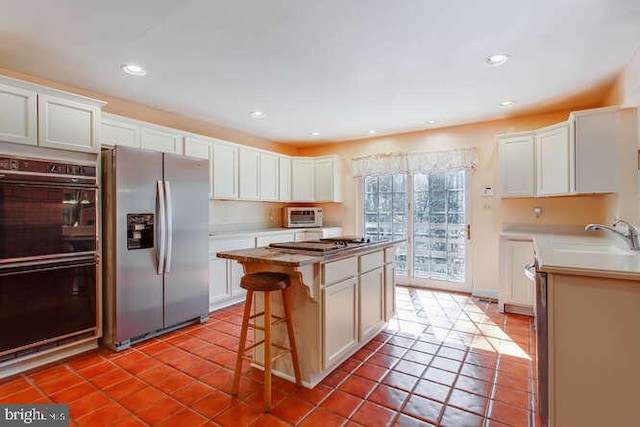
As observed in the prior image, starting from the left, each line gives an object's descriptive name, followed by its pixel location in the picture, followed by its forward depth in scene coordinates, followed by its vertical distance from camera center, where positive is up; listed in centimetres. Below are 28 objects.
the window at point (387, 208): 505 +8
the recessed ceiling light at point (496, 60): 251 +122
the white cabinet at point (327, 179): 536 +57
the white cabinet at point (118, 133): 312 +81
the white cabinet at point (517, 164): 382 +59
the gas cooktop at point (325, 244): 242 -26
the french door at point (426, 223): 463 -15
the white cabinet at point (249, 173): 455 +58
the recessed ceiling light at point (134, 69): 266 +122
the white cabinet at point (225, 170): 418 +57
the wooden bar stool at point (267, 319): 198 -72
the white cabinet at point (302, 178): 549 +60
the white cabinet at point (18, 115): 227 +71
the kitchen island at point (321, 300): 218 -65
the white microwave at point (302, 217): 543 -7
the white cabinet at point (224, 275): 377 -76
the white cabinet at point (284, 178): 527 +58
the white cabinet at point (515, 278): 362 -76
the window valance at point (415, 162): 447 +76
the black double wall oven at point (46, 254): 228 -31
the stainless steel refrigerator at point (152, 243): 278 -28
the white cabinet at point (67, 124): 246 +72
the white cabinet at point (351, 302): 229 -73
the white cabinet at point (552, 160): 330 +57
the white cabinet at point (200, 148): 384 +80
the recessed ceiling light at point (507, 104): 357 +123
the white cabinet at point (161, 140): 346 +82
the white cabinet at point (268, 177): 490 +57
